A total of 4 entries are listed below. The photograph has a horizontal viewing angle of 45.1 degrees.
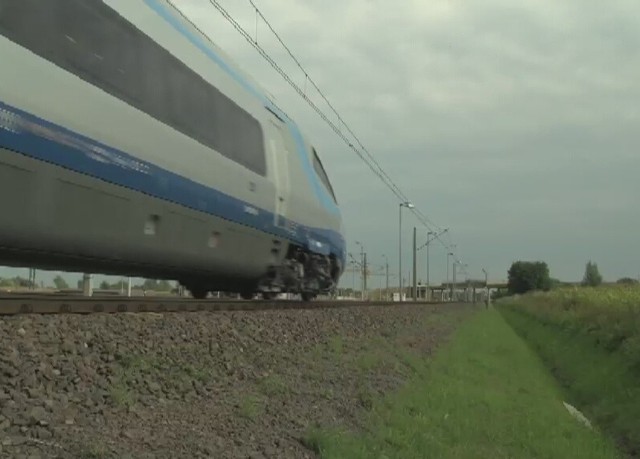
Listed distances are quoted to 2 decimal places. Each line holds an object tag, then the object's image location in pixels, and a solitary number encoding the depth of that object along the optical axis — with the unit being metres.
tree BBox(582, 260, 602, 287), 139.98
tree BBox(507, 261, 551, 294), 156.75
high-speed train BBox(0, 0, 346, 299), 7.89
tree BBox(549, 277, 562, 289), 154.00
